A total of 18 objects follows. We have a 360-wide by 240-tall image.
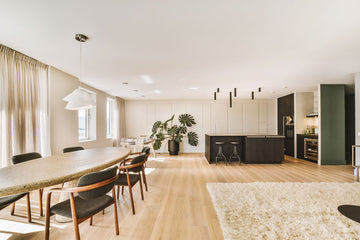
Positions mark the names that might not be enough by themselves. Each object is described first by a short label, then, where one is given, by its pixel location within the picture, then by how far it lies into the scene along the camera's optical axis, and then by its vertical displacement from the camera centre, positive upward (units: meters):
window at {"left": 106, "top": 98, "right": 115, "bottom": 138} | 6.64 +0.12
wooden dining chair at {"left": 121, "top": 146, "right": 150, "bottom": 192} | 2.36 -0.62
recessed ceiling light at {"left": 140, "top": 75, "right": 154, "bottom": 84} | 4.15 +1.10
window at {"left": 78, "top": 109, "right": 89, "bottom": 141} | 5.08 -0.16
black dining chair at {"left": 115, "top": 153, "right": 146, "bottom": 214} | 2.22 -0.87
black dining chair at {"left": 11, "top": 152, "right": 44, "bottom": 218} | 2.06 -0.53
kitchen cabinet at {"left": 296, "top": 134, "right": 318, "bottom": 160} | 5.90 -0.95
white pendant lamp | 2.29 +0.31
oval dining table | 1.25 -0.50
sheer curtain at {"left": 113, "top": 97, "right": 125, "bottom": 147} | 6.76 -0.09
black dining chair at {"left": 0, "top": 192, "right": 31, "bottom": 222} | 1.61 -0.82
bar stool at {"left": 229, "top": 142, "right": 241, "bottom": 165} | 5.14 -1.13
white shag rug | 1.82 -1.29
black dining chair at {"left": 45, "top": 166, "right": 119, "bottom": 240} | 1.39 -0.69
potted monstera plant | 6.92 -0.58
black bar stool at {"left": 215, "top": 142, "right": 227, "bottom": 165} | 5.09 -1.14
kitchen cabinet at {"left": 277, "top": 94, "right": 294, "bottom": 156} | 6.43 +0.13
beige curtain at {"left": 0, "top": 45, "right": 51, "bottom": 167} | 2.58 +0.27
